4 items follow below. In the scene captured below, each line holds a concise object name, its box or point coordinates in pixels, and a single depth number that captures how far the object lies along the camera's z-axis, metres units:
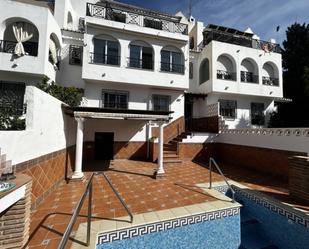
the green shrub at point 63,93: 9.63
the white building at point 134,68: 11.40
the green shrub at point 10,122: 5.50
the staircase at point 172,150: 12.31
